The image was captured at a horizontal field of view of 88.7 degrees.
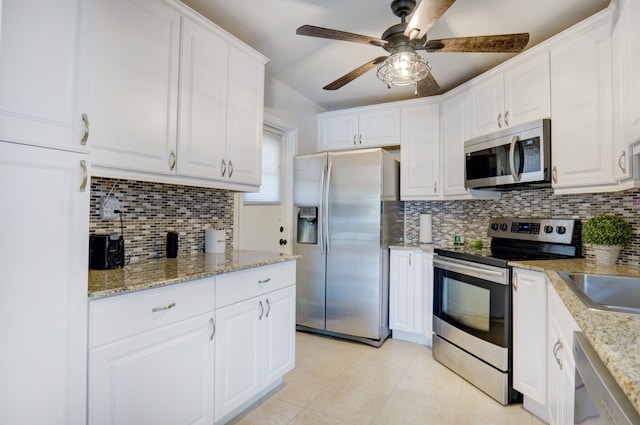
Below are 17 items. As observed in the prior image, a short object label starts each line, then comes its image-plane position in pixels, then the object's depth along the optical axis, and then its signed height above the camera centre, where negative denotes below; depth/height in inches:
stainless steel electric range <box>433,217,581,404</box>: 82.5 -21.2
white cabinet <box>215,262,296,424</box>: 67.3 -27.0
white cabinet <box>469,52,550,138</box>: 86.0 +36.1
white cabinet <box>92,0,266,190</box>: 59.4 +25.4
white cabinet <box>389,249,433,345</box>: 115.0 -27.0
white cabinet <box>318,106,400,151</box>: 131.0 +38.1
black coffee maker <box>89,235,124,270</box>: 62.1 -7.1
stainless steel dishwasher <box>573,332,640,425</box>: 24.9 -15.1
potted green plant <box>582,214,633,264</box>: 74.5 -3.1
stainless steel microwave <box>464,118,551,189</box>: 84.7 +18.1
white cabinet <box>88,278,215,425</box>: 47.4 -23.1
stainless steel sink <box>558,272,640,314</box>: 58.7 -12.1
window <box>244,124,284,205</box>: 122.8 +18.9
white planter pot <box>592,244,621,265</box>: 75.4 -7.3
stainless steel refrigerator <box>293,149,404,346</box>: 115.9 -7.5
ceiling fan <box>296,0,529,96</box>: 64.1 +36.7
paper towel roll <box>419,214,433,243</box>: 129.0 -3.7
